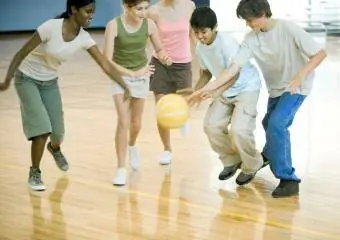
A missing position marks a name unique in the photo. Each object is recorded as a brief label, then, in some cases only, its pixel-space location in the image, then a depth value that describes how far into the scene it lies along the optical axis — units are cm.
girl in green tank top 503
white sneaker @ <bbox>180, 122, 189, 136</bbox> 621
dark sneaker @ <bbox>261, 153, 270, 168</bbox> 536
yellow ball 474
